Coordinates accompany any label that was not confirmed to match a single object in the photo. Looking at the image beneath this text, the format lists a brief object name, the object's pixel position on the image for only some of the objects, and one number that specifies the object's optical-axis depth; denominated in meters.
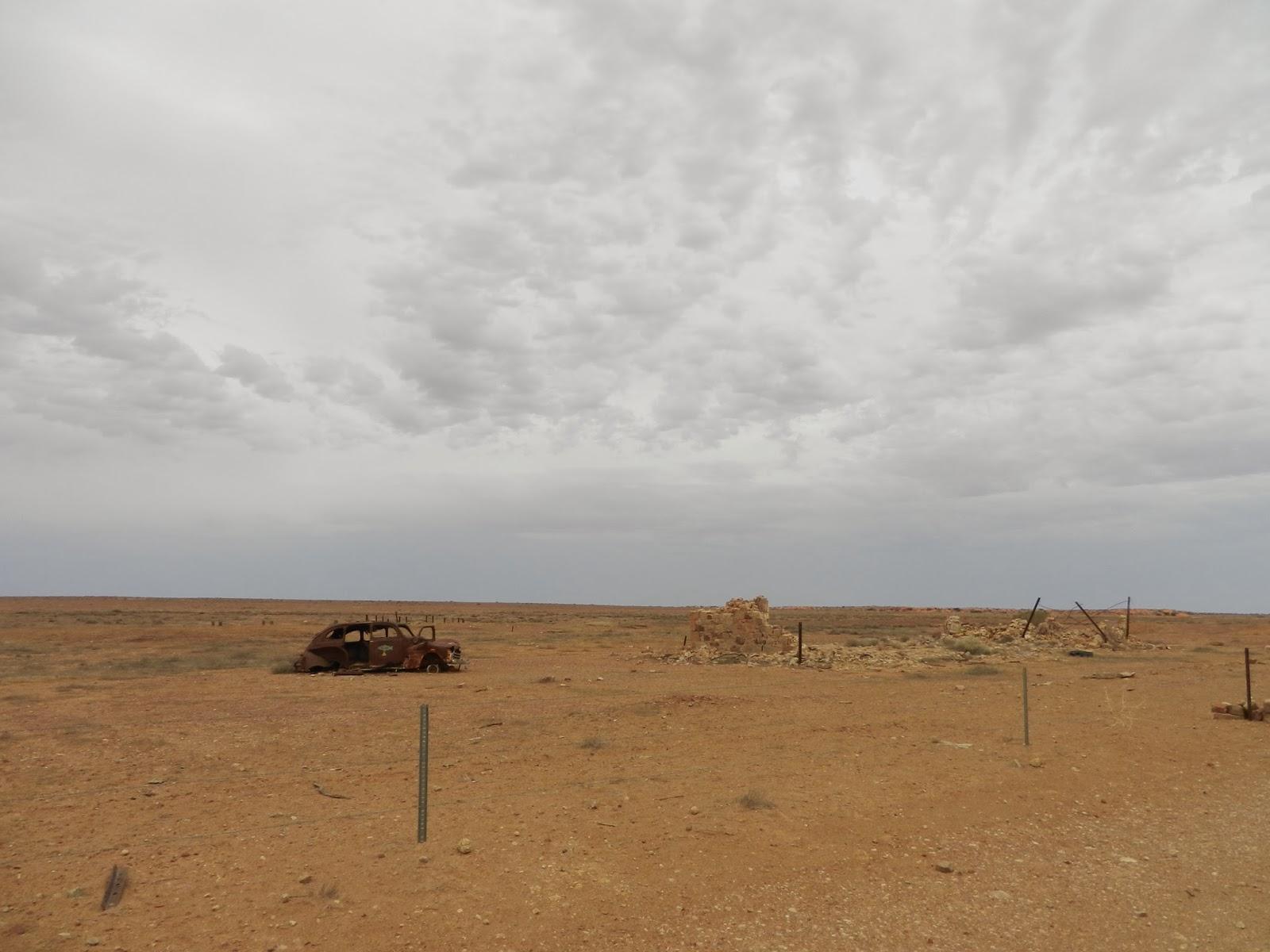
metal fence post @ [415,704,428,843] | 8.16
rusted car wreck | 24.52
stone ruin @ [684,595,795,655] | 32.06
